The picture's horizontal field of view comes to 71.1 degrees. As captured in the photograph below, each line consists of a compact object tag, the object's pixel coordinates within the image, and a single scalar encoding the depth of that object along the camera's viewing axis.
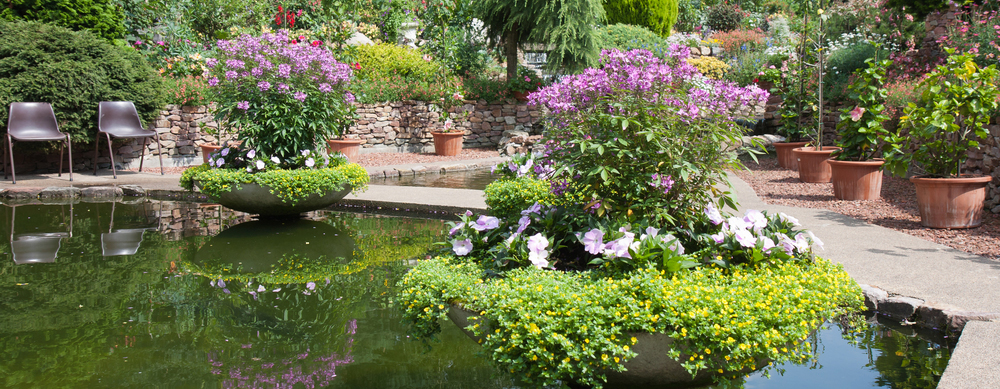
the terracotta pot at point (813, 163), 7.41
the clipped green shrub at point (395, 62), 12.16
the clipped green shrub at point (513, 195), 4.59
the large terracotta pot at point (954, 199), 4.97
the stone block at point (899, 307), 3.31
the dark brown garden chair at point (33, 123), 7.85
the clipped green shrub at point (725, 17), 19.34
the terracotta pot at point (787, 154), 8.77
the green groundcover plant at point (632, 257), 2.13
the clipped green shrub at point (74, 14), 9.33
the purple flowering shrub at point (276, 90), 5.74
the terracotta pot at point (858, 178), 6.18
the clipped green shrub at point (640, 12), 15.86
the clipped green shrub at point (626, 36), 13.52
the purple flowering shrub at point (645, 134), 2.68
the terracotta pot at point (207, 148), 8.84
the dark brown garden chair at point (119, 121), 8.40
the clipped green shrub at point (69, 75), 8.10
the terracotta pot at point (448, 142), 11.01
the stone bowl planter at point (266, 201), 5.59
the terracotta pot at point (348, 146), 9.91
